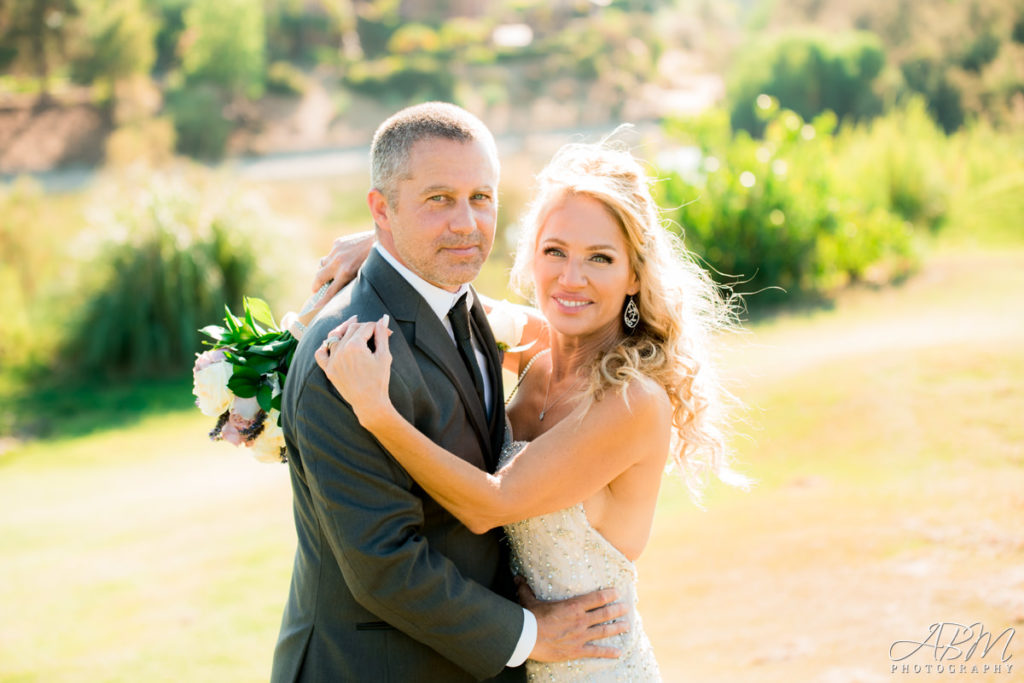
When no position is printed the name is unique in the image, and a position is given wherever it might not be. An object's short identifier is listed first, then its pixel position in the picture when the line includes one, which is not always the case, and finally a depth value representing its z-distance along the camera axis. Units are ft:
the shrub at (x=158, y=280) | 46.55
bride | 10.03
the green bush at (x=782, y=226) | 45.62
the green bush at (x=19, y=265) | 49.06
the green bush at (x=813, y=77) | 105.91
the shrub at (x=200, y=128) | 130.72
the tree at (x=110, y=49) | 137.49
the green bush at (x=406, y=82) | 167.63
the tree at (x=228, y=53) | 150.30
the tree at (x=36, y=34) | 140.36
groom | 8.63
